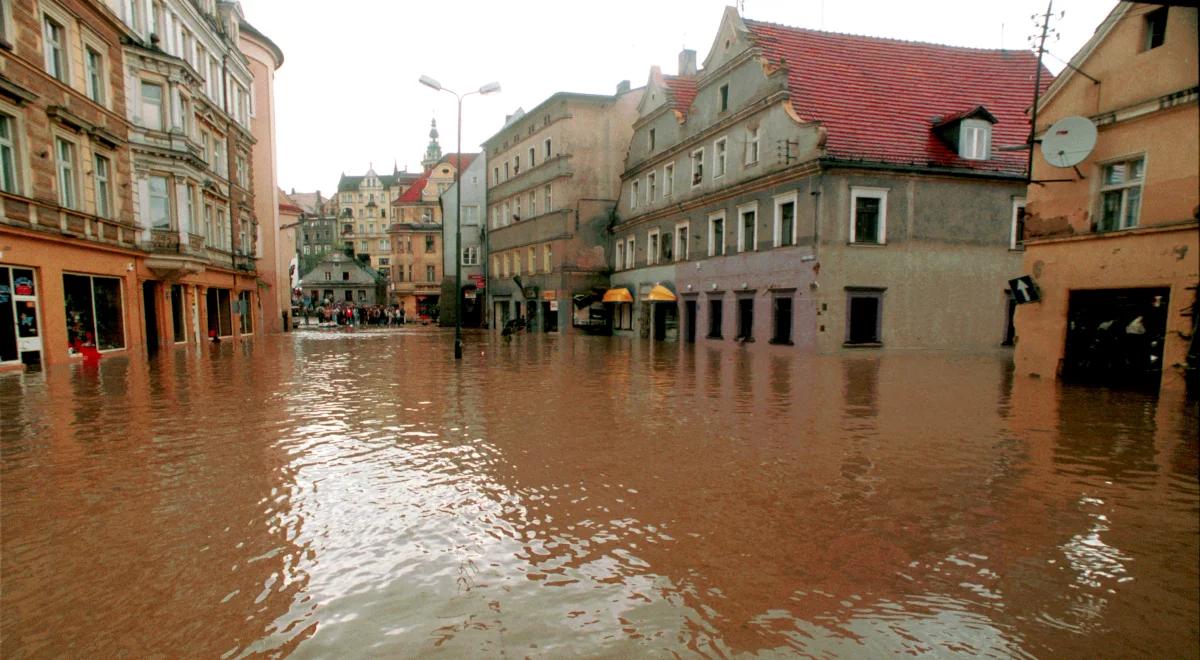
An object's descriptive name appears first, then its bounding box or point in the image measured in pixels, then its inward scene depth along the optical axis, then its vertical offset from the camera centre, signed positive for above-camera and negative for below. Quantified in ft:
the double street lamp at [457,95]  63.93 +23.44
